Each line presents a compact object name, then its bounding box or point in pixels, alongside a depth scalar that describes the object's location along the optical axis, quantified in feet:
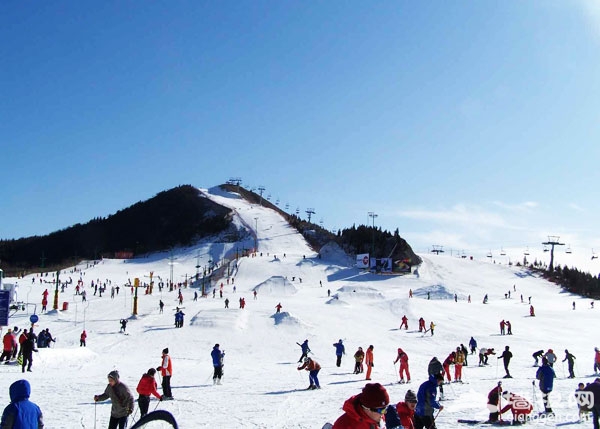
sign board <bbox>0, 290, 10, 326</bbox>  66.08
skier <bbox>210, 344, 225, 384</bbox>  48.29
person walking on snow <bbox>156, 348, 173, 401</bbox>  39.15
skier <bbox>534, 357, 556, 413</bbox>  34.81
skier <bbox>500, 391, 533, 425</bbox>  31.78
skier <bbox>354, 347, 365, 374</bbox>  57.00
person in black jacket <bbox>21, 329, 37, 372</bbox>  51.88
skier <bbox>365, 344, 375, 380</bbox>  52.34
